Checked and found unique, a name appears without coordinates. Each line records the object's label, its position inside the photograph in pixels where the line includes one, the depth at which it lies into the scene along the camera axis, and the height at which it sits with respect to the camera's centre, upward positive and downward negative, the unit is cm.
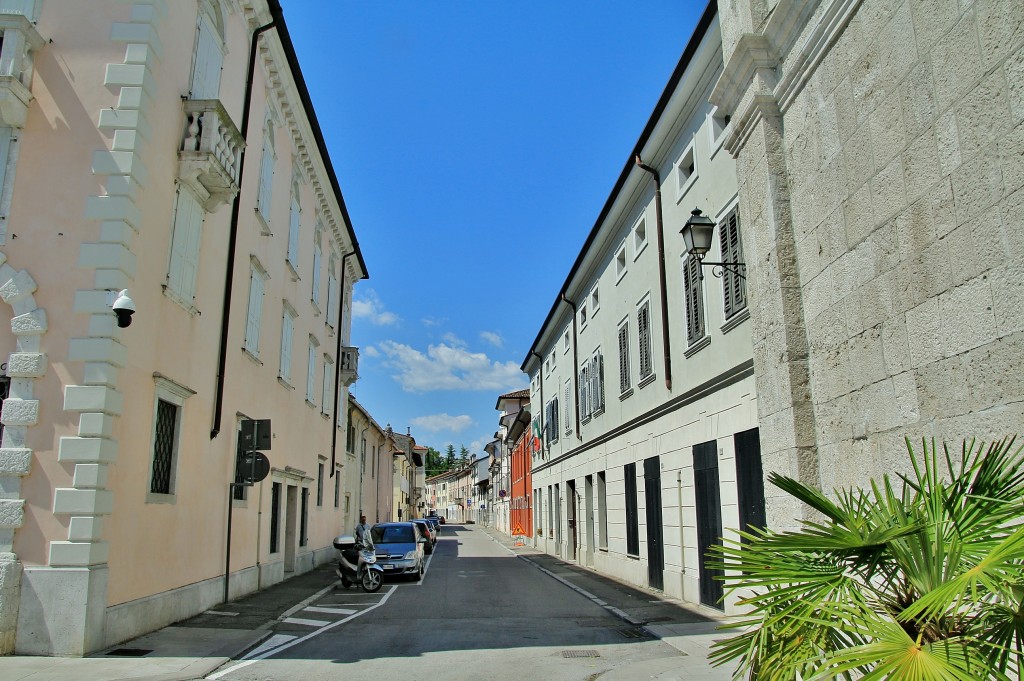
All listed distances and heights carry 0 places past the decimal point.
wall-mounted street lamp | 952 +324
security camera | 929 +227
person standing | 1942 -120
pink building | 902 +257
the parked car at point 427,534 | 3180 -212
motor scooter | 1791 -188
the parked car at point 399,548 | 2056 -167
